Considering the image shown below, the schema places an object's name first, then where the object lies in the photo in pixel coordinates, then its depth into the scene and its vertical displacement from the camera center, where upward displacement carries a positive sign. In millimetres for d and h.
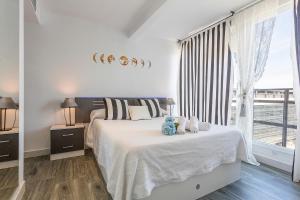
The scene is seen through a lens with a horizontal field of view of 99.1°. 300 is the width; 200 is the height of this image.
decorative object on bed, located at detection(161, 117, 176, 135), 1453 -341
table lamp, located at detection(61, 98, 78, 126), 2246 -143
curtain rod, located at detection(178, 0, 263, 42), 2034 +1530
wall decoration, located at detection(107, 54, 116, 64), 2778 +843
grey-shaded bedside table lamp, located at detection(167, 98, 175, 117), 3128 -94
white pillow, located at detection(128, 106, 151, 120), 2428 -288
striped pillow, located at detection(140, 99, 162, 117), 2690 -179
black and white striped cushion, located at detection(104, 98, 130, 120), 2380 -231
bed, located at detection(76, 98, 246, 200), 1079 -629
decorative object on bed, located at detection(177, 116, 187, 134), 1494 -330
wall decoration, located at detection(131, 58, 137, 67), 2992 +841
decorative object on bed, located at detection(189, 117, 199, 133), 1543 -335
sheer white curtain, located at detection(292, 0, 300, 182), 1680 +357
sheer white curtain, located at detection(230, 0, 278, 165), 1968 +849
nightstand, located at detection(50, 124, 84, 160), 2137 -780
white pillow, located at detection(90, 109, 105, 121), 2348 -323
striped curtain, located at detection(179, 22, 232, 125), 2459 +501
